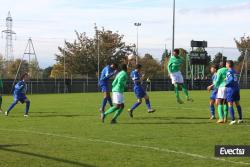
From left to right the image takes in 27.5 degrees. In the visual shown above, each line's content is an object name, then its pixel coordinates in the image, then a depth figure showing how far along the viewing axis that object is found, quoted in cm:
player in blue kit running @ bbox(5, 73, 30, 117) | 2116
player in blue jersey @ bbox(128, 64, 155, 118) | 2000
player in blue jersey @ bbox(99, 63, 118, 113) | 2016
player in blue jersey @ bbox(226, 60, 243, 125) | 1616
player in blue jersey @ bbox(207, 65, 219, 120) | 1762
